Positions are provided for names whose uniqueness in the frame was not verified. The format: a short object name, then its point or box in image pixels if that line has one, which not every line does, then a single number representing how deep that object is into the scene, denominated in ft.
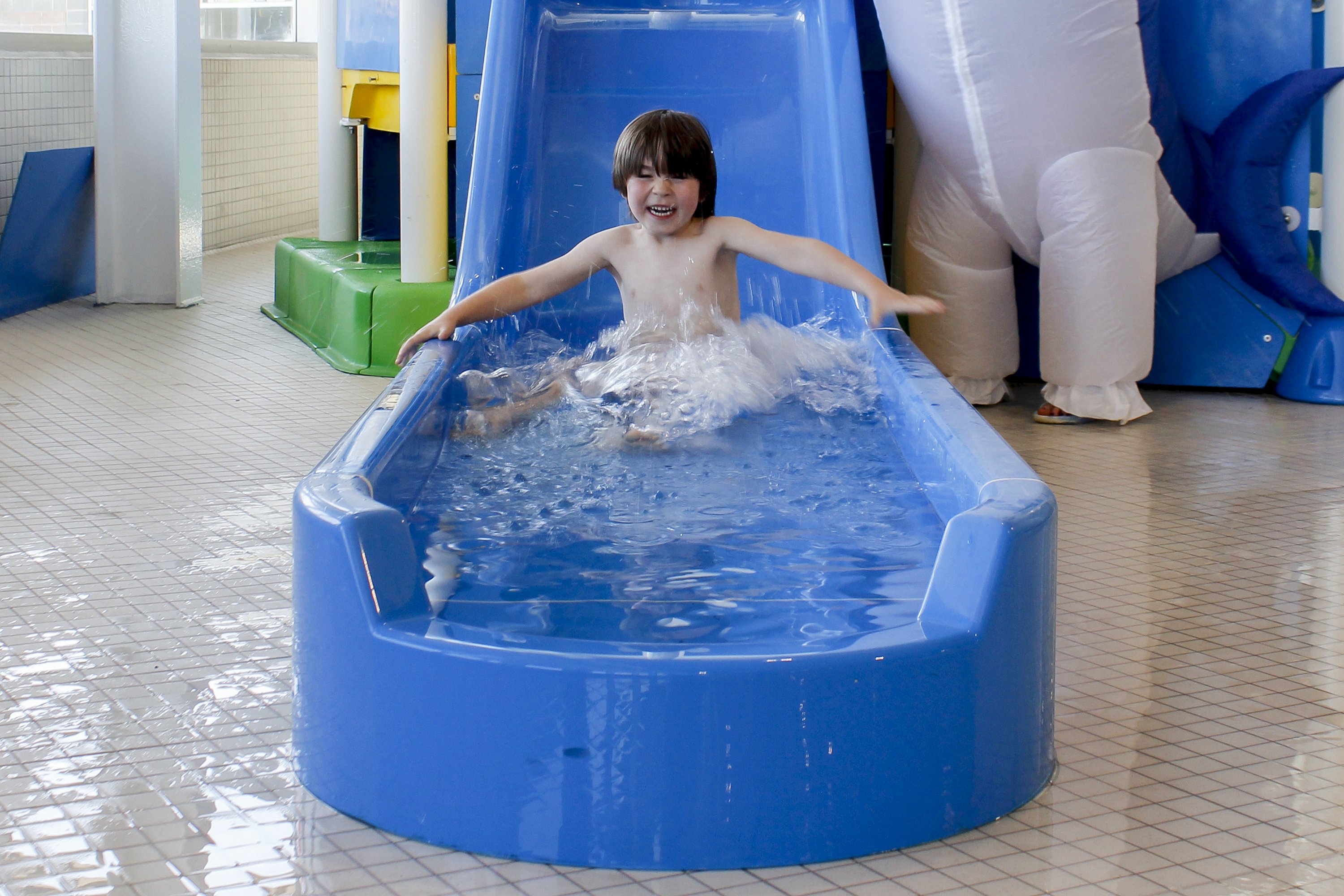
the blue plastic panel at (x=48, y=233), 14.15
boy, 7.81
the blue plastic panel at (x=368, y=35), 13.41
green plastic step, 11.82
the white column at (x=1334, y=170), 11.27
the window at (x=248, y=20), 24.90
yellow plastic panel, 13.96
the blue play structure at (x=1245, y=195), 11.26
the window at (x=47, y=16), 17.03
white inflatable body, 9.68
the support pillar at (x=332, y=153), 14.51
